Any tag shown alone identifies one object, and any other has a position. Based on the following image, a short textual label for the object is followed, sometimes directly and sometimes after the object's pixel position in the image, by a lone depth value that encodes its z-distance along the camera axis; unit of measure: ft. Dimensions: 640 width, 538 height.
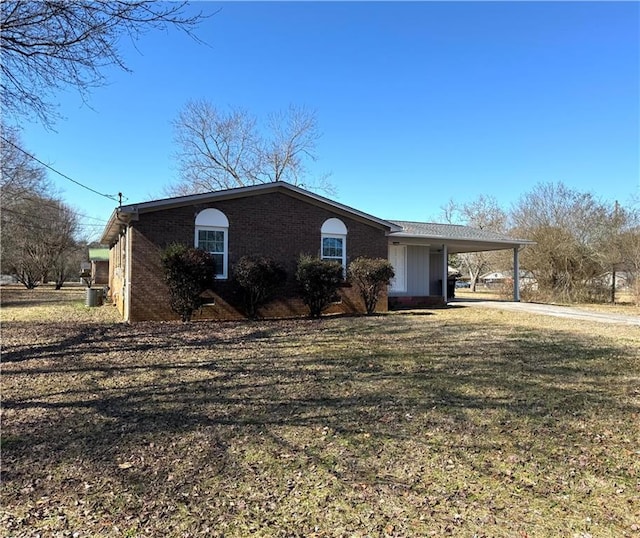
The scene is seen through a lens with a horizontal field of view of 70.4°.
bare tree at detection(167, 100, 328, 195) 111.24
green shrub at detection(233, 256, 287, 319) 37.27
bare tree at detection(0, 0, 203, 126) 19.16
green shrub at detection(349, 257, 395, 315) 42.60
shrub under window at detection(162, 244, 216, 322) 34.88
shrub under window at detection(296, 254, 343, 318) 39.81
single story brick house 36.91
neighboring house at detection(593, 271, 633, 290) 74.13
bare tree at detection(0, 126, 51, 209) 73.20
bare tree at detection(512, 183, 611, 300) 73.77
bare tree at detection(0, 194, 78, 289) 89.23
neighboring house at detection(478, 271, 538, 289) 77.97
